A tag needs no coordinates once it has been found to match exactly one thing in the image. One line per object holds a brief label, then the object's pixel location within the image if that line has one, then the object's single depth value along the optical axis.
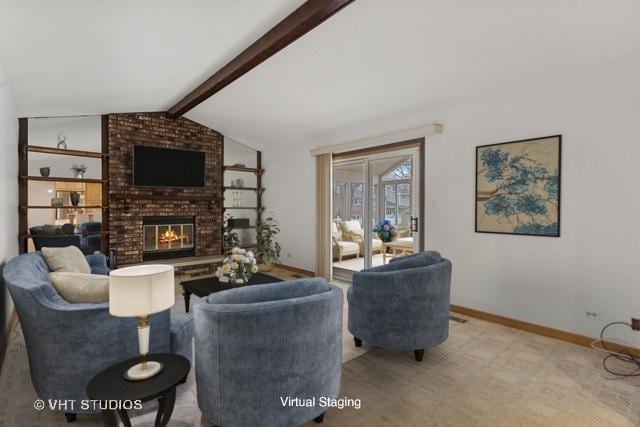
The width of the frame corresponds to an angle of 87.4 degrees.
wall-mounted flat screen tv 5.80
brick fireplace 5.65
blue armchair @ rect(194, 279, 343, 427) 1.63
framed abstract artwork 3.37
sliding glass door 4.84
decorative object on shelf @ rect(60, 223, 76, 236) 4.94
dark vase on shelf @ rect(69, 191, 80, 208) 5.11
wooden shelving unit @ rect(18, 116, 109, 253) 4.66
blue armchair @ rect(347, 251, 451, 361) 2.67
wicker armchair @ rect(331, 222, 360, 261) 6.25
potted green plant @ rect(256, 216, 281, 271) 6.52
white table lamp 1.63
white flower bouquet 3.54
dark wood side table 1.52
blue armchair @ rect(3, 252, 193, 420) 1.86
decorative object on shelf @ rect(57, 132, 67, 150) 5.08
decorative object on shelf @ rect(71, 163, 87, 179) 5.22
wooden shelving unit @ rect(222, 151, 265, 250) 7.12
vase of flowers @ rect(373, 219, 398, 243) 5.13
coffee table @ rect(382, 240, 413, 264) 4.91
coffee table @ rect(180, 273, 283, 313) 3.58
